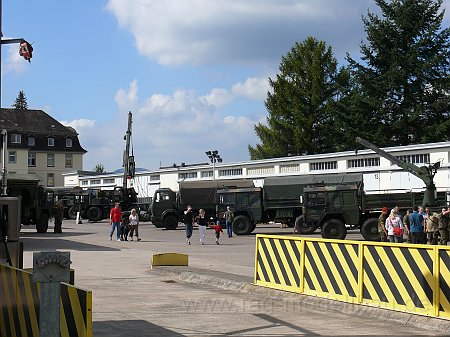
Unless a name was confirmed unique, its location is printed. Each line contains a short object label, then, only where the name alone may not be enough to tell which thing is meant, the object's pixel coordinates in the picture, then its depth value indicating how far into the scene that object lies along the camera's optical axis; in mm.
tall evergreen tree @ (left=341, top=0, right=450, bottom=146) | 58406
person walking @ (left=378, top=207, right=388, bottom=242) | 23547
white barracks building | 42219
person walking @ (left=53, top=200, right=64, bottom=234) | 36312
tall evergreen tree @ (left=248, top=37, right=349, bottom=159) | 68375
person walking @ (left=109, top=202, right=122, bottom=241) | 31062
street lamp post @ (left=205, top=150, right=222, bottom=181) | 59981
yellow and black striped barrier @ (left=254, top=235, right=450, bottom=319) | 9930
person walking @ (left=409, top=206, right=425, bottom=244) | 21969
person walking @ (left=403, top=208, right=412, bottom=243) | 22381
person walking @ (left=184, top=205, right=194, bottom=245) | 28784
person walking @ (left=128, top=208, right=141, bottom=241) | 31266
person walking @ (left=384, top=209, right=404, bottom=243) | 21531
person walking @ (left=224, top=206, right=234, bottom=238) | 34438
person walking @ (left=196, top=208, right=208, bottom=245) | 29156
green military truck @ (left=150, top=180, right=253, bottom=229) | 44000
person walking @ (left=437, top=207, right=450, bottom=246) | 23578
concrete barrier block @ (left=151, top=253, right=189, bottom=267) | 17859
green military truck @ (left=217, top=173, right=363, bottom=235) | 37656
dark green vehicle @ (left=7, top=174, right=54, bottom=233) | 36188
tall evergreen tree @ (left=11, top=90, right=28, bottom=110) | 137375
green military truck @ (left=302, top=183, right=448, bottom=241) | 31375
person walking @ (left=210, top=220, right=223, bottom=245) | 29141
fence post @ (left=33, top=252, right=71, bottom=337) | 5551
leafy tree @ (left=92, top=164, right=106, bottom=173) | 152500
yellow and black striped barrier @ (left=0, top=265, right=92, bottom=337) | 5805
